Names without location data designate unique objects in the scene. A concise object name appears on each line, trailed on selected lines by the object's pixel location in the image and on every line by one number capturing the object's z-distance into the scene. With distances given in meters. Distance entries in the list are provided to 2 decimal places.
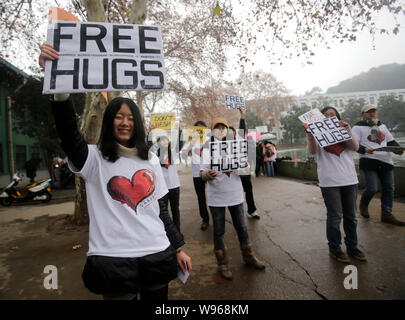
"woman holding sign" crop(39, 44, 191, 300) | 1.22
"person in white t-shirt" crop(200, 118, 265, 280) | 2.76
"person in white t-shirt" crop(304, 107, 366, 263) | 2.88
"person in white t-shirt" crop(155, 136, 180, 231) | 3.92
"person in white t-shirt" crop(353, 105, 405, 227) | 3.86
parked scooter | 8.32
